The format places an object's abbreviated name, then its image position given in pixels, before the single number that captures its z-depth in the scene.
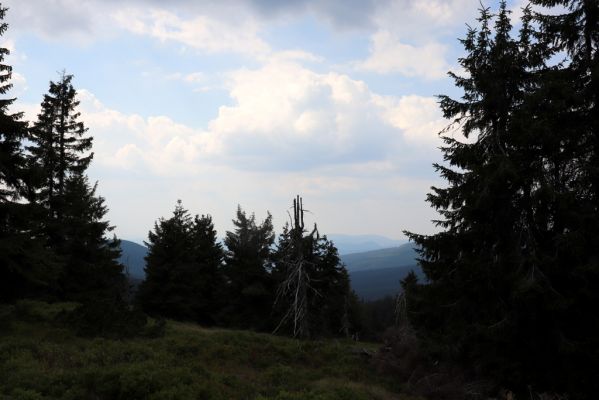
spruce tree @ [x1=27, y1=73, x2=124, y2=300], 29.03
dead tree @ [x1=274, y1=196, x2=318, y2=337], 25.38
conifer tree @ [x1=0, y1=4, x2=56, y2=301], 16.56
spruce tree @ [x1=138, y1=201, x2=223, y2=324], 40.28
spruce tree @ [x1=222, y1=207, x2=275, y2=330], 42.19
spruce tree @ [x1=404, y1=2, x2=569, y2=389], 13.07
